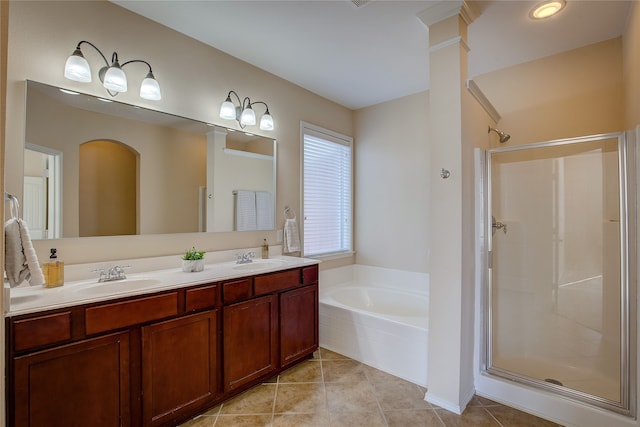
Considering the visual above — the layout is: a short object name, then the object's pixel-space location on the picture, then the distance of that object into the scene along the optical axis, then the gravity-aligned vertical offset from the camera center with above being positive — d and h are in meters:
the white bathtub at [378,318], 2.31 -0.97
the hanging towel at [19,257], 1.31 -0.19
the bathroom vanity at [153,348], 1.28 -0.73
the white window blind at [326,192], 3.32 +0.27
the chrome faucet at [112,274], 1.75 -0.36
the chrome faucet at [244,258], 2.47 -0.37
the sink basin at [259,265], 2.25 -0.41
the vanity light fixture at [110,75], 1.71 +0.87
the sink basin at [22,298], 1.32 -0.38
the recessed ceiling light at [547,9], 1.91 +1.37
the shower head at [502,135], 2.56 +0.70
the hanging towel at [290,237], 2.94 -0.23
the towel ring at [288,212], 3.02 +0.03
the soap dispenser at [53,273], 1.57 -0.31
